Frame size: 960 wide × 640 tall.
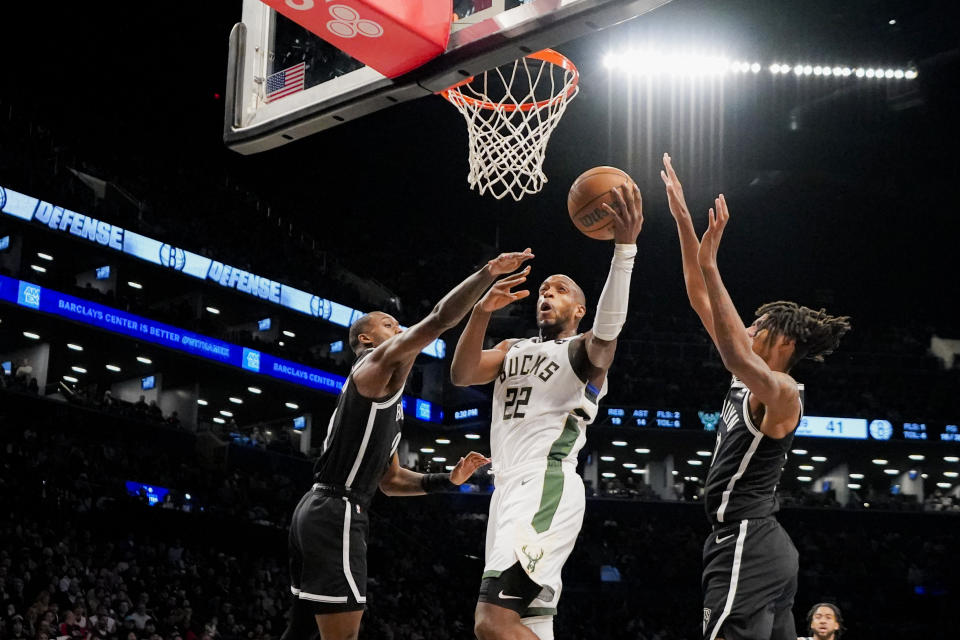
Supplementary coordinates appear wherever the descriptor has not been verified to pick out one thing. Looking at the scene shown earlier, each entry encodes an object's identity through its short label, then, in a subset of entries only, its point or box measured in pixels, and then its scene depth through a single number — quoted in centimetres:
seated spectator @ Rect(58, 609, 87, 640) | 1368
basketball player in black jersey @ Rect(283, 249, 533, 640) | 503
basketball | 516
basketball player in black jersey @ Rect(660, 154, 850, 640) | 461
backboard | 494
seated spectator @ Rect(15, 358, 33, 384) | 2498
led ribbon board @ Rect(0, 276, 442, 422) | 2555
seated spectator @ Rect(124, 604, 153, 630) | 1527
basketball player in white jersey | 457
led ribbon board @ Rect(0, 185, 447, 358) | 2605
